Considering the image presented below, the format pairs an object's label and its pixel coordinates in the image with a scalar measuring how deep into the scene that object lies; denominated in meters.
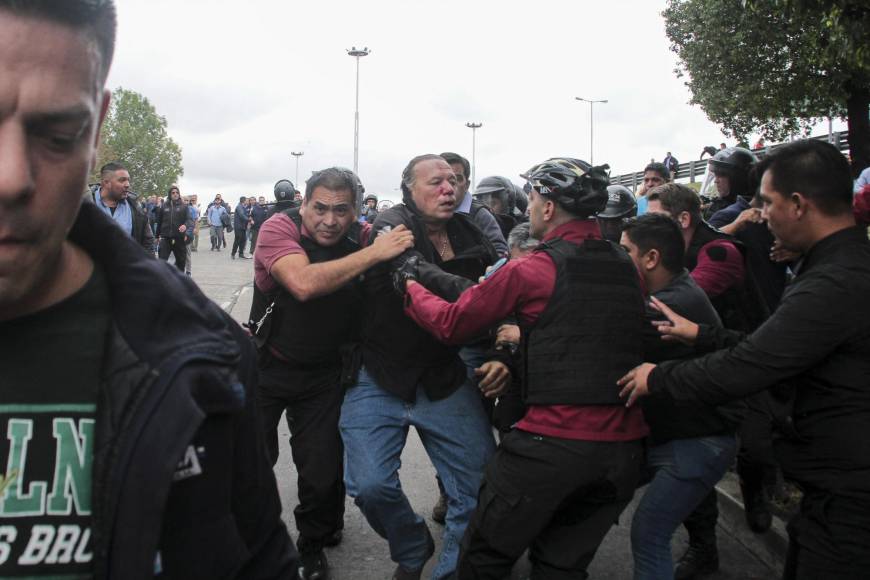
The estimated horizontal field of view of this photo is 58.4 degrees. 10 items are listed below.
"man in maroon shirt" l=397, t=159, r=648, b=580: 2.81
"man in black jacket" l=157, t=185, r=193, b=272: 15.57
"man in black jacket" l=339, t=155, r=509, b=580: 3.49
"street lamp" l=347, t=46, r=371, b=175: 33.59
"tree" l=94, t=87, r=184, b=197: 80.56
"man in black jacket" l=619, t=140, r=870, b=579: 2.48
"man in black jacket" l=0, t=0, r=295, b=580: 1.00
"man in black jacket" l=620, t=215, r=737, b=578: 3.28
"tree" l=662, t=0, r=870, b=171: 18.84
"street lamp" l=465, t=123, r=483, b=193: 53.91
